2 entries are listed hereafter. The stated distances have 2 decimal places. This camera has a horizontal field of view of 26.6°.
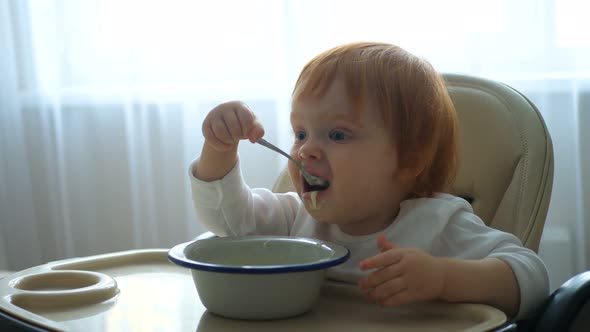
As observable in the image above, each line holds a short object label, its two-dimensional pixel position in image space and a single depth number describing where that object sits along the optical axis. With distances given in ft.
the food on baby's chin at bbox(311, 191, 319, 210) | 3.44
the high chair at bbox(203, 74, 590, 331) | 3.79
